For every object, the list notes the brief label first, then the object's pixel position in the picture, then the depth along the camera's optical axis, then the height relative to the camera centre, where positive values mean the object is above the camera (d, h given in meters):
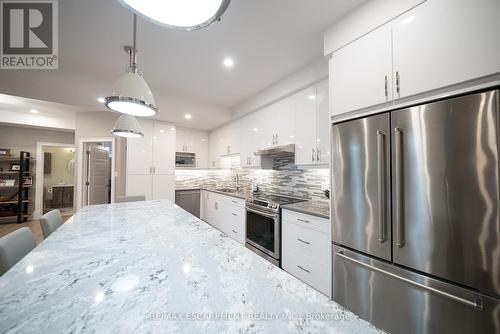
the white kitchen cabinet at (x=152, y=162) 3.71 +0.17
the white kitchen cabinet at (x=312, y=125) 1.98 +0.52
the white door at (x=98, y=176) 4.27 -0.14
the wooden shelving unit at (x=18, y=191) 4.69 -0.53
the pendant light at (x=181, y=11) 0.60 +0.54
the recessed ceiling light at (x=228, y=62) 1.94 +1.17
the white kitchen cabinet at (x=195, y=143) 4.46 +0.68
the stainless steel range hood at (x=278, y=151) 2.37 +0.26
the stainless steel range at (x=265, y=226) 2.19 -0.73
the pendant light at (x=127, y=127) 2.12 +0.51
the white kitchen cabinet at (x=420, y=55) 0.91 +0.68
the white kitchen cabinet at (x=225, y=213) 2.96 -0.81
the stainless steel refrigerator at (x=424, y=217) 0.90 -0.27
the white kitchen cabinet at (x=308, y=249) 1.66 -0.78
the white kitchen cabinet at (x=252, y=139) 2.96 +0.53
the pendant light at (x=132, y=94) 1.21 +0.52
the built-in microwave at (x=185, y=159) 4.37 +0.27
